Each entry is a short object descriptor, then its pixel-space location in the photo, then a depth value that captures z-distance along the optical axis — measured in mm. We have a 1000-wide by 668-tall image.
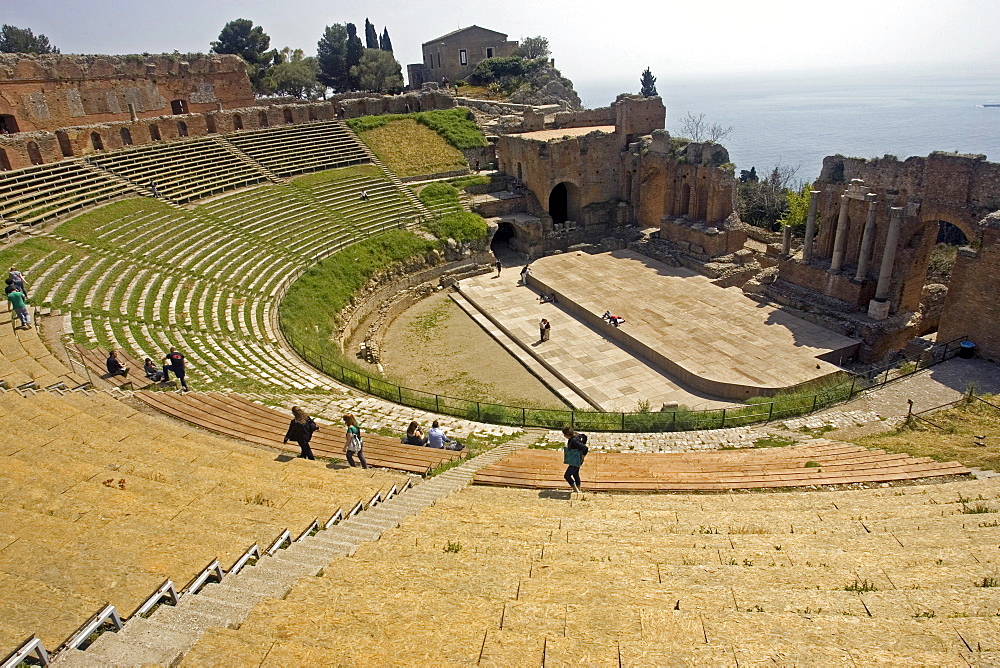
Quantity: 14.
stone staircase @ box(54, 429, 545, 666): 4719
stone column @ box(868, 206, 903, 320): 19594
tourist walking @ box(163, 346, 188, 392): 13383
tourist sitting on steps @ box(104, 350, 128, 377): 13227
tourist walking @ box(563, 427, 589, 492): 9555
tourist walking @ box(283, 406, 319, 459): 10531
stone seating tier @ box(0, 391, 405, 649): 5586
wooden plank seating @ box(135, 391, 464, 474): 11305
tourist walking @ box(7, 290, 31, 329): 14602
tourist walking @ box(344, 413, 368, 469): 10547
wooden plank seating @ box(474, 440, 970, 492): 10227
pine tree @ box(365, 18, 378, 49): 69375
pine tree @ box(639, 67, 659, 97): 67438
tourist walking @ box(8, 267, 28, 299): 15930
